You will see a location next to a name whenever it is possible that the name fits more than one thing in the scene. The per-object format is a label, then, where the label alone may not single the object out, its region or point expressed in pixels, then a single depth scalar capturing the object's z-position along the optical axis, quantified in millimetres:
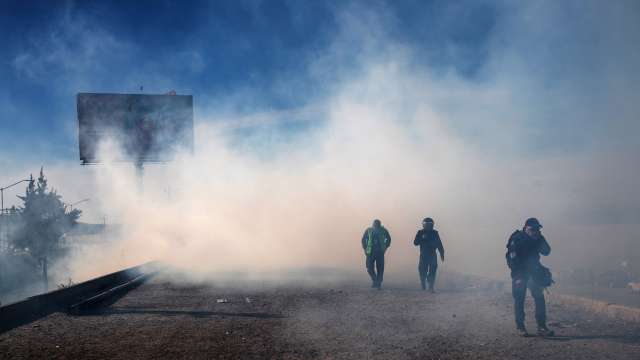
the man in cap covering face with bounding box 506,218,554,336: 7641
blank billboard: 33250
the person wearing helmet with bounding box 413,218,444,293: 12672
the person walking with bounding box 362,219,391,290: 13234
